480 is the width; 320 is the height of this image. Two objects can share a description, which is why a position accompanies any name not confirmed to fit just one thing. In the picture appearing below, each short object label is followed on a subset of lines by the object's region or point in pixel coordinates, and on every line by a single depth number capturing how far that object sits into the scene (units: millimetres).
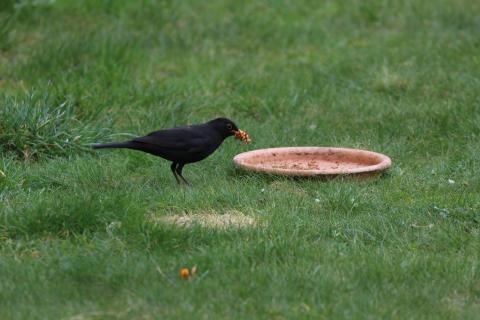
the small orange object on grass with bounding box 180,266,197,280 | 9617
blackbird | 13719
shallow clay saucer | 14531
